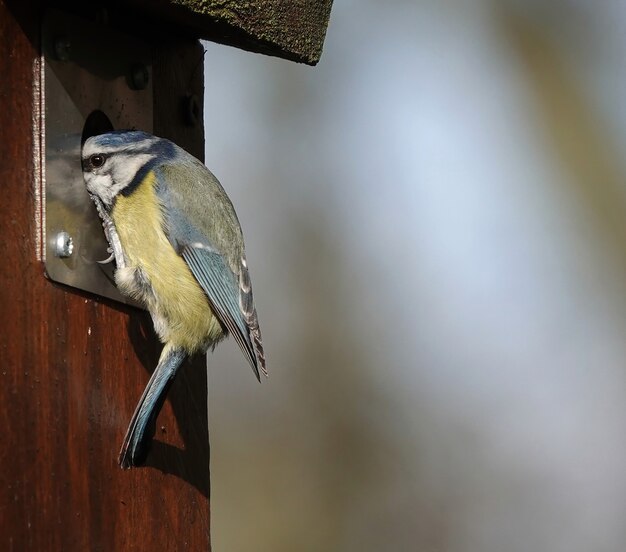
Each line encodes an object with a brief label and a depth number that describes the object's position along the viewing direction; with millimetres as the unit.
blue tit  4119
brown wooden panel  4059
